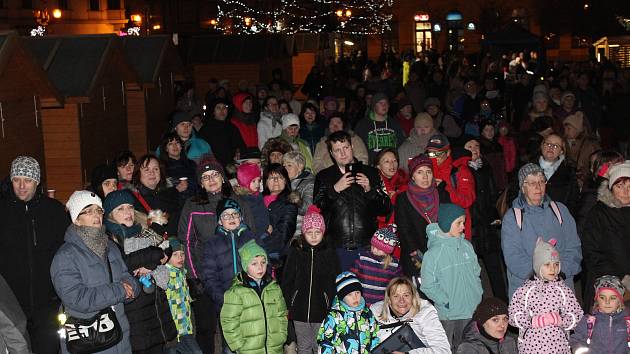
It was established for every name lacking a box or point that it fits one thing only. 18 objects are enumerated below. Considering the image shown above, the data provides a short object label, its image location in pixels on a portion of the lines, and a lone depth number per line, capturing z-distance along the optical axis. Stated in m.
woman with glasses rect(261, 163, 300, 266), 8.91
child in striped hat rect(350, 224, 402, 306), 8.30
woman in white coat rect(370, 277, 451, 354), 7.38
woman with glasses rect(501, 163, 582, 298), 8.26
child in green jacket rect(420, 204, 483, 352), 7.98
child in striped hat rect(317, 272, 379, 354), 7.25
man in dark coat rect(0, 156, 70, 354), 8.12
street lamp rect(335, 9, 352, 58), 54.38
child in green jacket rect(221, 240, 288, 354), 7.54
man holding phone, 8.80
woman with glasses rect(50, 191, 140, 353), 6.73
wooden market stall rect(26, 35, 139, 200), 14.48
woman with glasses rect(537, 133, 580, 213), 10.51
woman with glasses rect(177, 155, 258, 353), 8.59
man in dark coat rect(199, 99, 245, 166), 14.48
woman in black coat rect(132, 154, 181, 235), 9.41
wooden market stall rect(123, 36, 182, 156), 18.69
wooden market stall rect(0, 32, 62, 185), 11.63
